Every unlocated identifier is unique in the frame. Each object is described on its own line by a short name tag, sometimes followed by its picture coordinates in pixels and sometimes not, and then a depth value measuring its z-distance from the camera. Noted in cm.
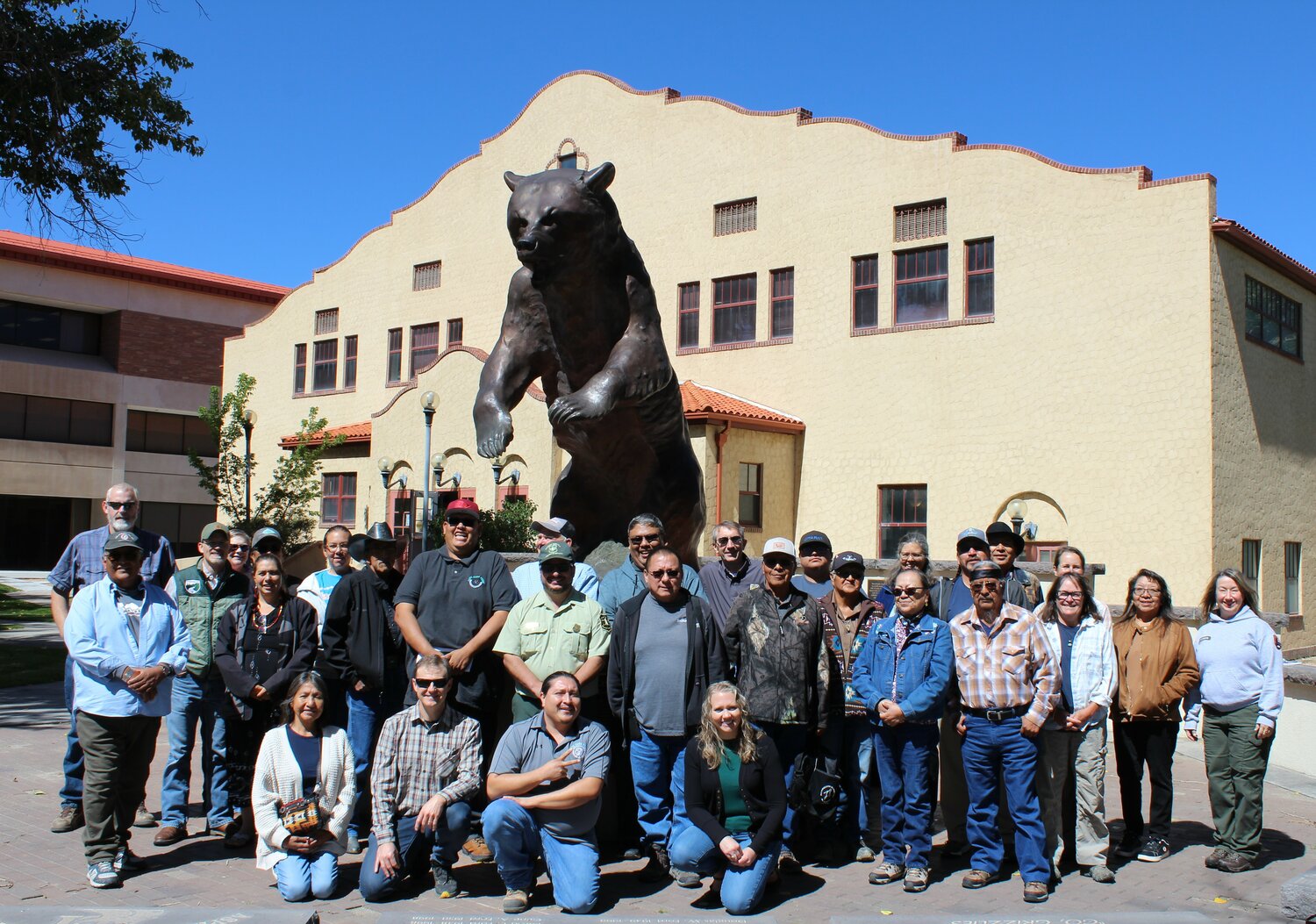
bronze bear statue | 595
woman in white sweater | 530
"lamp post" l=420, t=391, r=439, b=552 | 1992
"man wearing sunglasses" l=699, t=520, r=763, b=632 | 630
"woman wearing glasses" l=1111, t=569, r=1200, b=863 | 638
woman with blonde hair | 527
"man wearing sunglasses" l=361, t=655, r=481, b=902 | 533
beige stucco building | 1930
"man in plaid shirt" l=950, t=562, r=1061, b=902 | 559
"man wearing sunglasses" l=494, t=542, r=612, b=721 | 574
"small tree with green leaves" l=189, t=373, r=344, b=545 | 2550
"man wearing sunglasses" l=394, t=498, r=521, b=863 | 582
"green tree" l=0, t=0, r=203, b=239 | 1303
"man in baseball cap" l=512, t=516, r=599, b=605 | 624
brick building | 3734
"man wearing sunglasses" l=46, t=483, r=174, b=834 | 633
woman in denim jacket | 561
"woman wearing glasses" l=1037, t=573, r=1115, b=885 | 585
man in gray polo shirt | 519
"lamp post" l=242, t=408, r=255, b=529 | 2433
